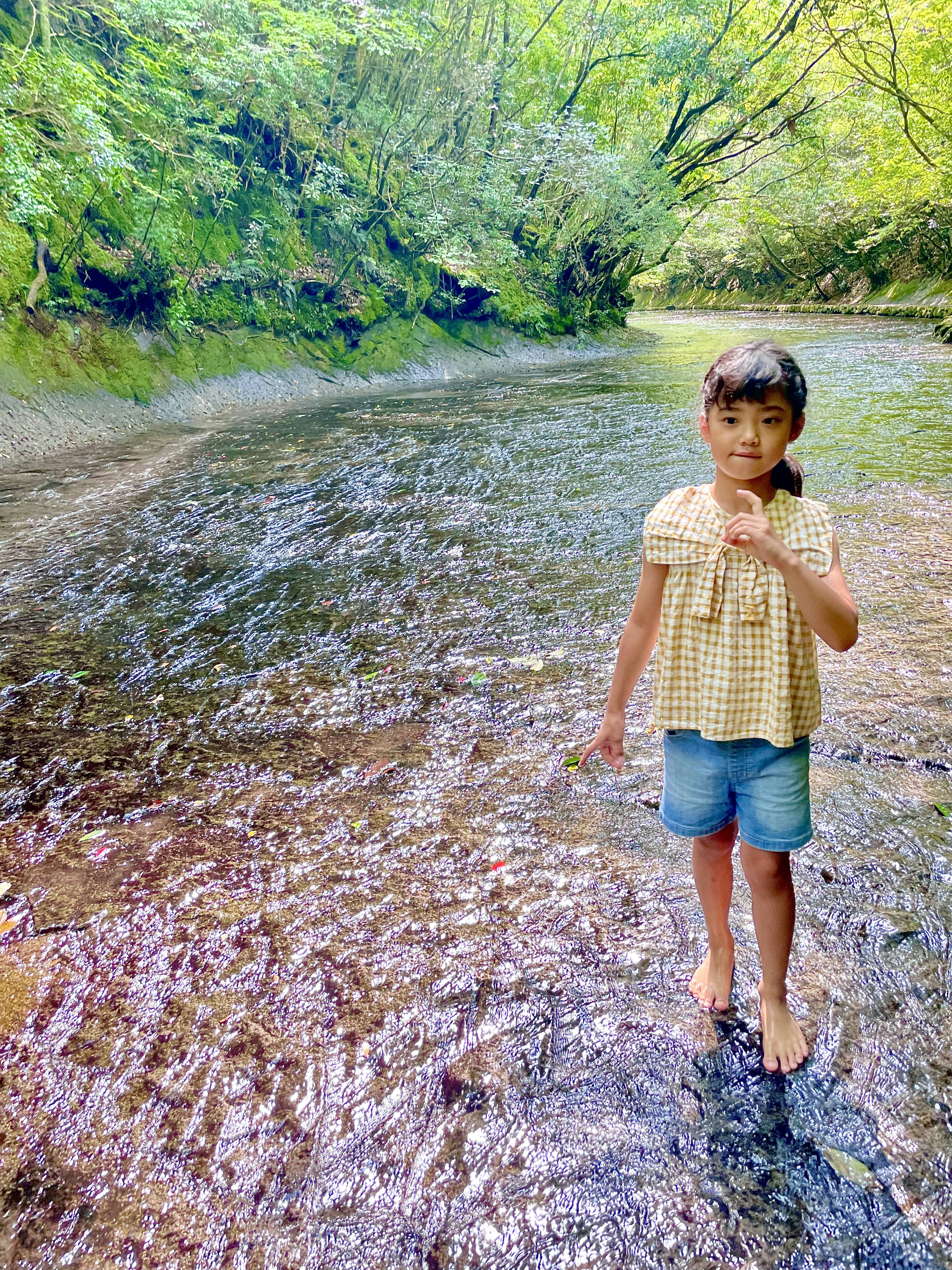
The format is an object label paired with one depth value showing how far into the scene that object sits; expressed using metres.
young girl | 1.56
